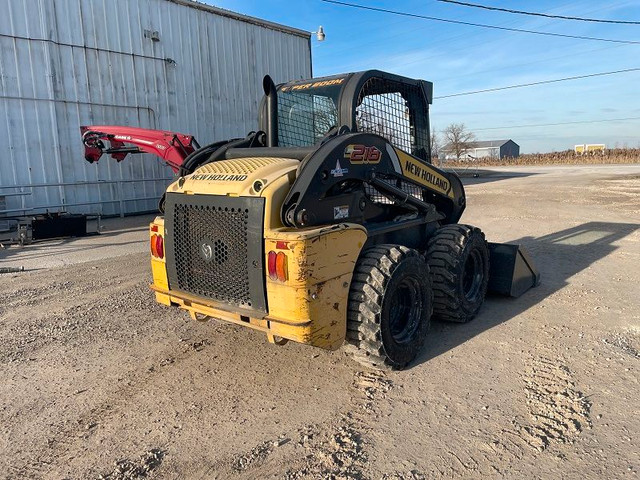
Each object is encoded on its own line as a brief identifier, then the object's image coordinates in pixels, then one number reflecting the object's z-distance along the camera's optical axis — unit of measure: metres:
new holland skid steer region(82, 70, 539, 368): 3.57
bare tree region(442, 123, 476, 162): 74.56
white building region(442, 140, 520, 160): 112.12
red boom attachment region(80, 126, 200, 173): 10.52
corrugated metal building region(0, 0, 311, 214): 13.14
